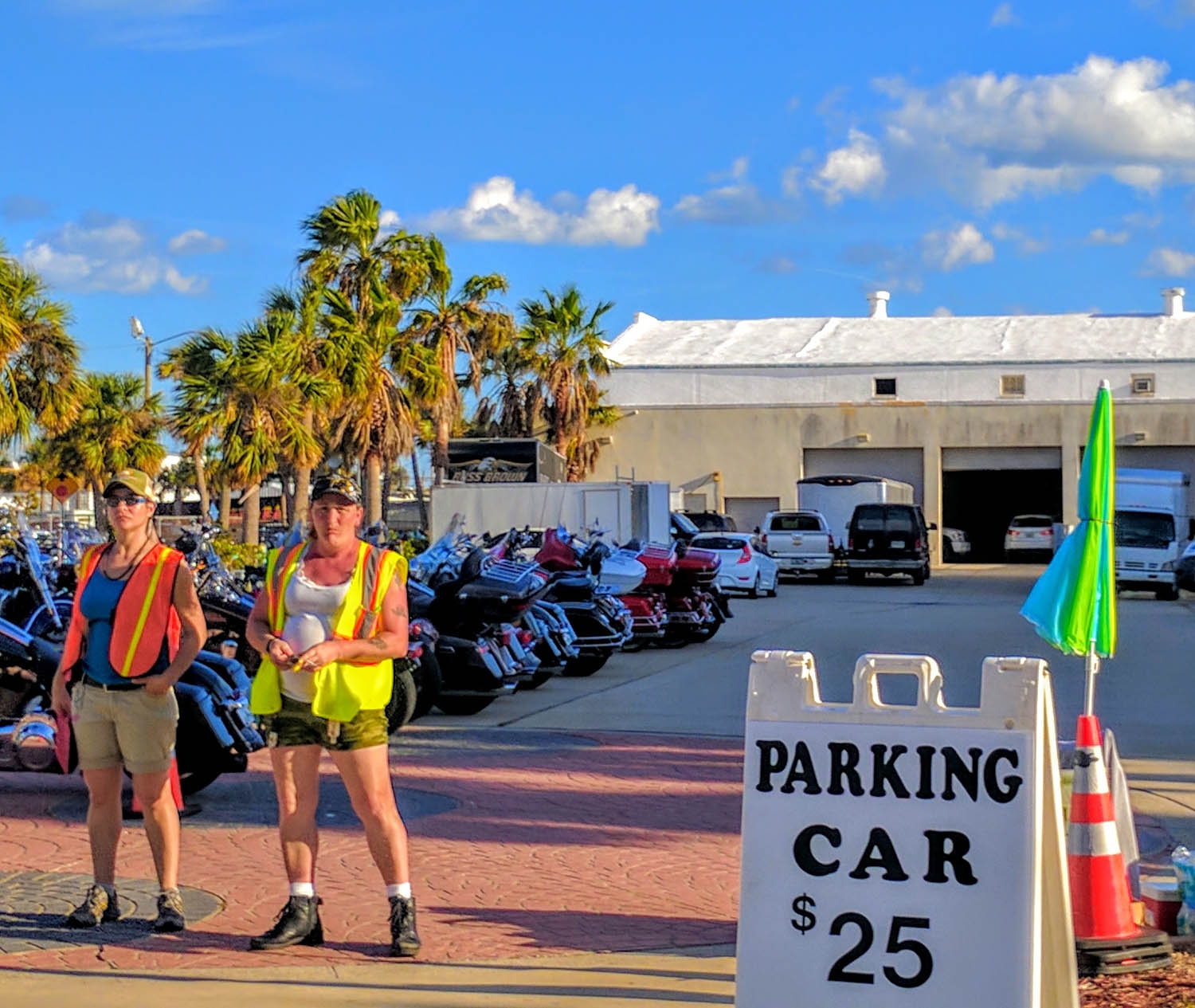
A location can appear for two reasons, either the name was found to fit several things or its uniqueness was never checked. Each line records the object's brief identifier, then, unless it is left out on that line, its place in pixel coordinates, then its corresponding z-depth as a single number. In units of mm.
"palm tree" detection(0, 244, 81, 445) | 30375
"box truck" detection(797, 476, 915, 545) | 42812
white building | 51750
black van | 38219
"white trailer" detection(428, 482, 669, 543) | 29719
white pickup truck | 39438
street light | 38312
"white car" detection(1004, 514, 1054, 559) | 50094
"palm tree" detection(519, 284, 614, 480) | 47156
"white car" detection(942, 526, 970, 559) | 53925
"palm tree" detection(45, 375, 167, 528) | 44469
